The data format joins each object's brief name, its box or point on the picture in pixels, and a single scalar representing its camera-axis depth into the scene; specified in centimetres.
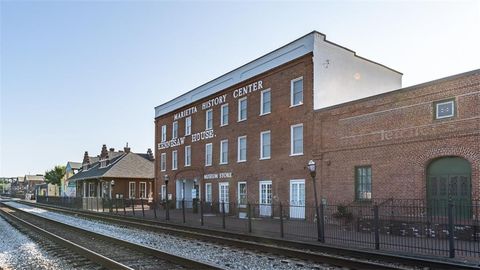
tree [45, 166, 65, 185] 8925
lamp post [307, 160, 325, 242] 1478
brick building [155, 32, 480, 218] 1678
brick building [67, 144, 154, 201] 5003
